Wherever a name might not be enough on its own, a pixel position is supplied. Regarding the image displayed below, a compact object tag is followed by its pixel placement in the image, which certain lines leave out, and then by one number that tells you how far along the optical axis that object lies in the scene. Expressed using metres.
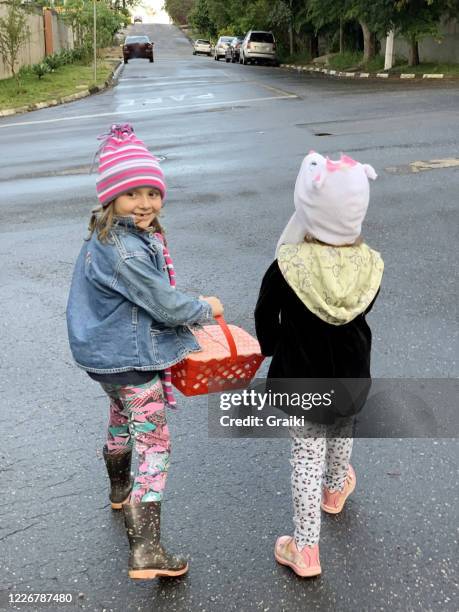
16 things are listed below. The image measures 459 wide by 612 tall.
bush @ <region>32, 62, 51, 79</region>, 26.10
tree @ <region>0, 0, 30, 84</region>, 21.53
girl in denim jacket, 2.26
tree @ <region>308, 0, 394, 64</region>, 24.20
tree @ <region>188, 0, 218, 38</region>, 68.38
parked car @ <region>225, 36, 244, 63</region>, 43.34
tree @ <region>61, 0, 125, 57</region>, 35.31
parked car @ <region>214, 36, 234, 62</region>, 47.07
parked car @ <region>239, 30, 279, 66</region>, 39.25
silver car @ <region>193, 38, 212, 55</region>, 56.78
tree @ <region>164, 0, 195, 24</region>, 103.31
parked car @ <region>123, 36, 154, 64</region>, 43.84
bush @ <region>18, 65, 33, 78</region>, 26.03
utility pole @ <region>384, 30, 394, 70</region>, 26.19
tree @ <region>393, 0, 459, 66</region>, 23.39
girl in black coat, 2.20
